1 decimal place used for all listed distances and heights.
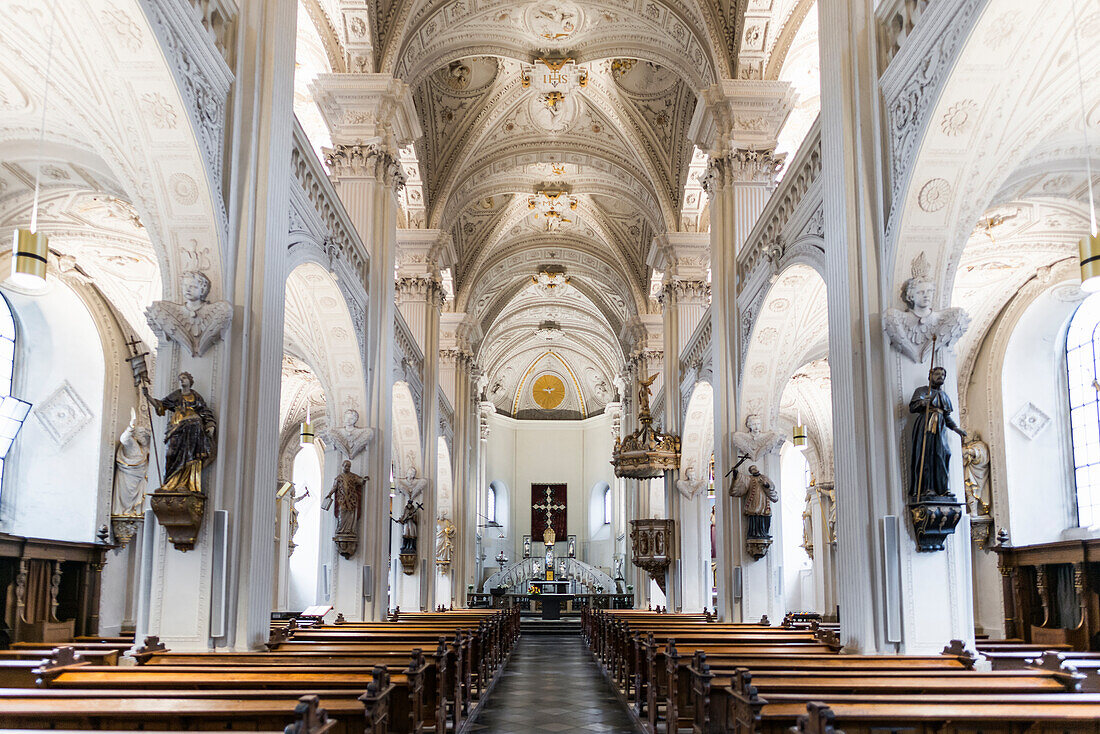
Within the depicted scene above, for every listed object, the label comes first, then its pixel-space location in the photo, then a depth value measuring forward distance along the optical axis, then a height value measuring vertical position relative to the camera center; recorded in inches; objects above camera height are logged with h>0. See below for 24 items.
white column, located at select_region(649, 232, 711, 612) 818.8 +180.6
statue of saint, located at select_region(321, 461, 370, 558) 553.6 +27.9
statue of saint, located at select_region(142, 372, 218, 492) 315.9 +35.4
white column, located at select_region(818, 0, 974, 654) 319.3 +53.0
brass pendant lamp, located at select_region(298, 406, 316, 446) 569.2 +69.1
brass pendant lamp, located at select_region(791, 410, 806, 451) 613.3 +72.9
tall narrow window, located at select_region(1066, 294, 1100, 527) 586.6 +90.1
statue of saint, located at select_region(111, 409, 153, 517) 616.1 +51.0
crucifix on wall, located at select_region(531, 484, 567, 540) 1734.7 +74.5
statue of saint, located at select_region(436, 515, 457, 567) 1083.3 +11.2
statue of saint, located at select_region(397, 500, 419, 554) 811.4 +18.9
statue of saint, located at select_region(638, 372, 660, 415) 847.4 +137.9
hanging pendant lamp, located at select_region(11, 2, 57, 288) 239.6 +71.8
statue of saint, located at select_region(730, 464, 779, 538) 554.3 +30.0
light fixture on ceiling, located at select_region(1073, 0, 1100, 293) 224.2 +67.2
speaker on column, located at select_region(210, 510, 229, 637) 321.4 -6.2
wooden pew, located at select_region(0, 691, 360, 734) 189.6 -31.9
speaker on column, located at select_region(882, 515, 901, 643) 318.0 -6.5
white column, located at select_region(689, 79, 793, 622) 586.2 +227.7
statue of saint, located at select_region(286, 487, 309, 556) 1005.2 +27.5
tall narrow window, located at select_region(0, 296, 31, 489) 572.4 +92.1
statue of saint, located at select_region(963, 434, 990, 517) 633.0 +51.1
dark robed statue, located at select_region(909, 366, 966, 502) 313.4 +35.0
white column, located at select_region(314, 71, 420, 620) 588.4 +225.4
